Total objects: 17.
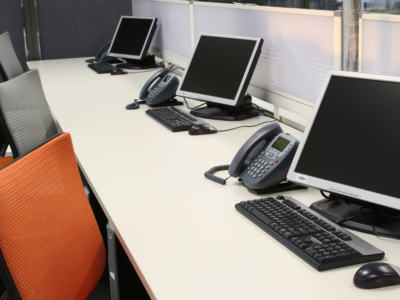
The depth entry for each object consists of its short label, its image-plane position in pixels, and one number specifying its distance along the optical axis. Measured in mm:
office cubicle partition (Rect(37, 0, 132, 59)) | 3891
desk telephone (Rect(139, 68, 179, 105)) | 2203
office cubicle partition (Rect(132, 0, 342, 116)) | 1652
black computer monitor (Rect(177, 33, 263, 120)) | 1935
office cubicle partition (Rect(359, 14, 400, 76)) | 1346
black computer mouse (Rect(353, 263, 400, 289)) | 810
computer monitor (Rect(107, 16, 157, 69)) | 3287
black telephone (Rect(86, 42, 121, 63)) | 3551
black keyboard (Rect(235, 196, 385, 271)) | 900
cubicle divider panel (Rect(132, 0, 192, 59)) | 2928
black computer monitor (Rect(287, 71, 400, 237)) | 1005
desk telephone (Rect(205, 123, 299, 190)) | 1225
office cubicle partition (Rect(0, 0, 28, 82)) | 3730
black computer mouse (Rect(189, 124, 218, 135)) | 1790
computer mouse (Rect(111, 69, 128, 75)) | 3139
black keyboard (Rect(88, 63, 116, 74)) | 3232
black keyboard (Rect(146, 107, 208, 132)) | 1860
